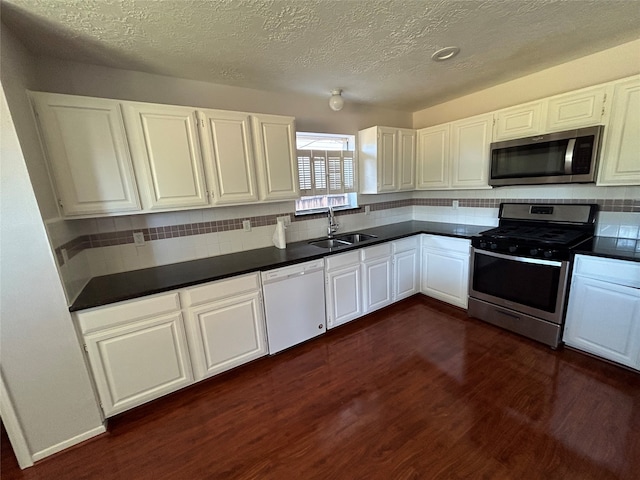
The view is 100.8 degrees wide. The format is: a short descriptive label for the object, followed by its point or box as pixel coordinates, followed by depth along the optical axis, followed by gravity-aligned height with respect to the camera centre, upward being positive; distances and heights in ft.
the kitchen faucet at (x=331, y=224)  10.63 -1.51
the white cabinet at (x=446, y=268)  9.91 -3.50
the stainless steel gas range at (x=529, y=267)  7.53 -2.80
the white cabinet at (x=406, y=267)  10.52 -3.47
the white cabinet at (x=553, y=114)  7.20 +1.70
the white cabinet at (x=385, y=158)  10.68 +1.03
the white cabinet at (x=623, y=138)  6.68 +0.75
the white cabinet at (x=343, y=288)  8.75 -3.46
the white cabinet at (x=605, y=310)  6.48 -3.61
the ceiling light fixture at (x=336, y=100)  9.04 +2.86
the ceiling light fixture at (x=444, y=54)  6.68 +3.19
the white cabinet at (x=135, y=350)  5.62 -3.37
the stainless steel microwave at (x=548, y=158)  7.31 +0.42
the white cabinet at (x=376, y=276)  9.60 -3.42
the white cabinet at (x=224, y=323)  6.63 -3.40
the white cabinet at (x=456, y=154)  9.68 +0.93
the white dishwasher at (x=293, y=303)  7.66 -3.44
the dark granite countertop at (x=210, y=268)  5.85 -2.01
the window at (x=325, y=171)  9.65 +0.57
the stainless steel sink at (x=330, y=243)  9.80 -2.12
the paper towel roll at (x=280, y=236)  8.93 -1.55
